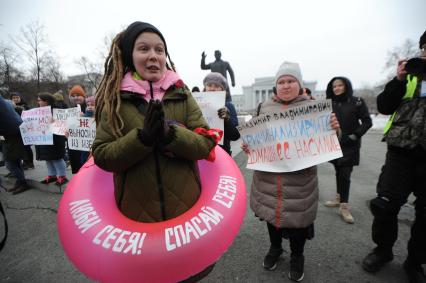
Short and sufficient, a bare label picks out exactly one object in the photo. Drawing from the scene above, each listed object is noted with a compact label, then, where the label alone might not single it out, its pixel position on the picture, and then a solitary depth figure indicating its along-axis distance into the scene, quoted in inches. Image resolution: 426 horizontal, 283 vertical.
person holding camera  70.2
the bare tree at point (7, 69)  886.4
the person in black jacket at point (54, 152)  173.0
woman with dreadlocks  44.5
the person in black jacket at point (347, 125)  119.1
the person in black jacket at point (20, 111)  229.1
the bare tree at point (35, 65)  947.2
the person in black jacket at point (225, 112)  105.7
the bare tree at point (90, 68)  1063.0
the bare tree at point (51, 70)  991.6
